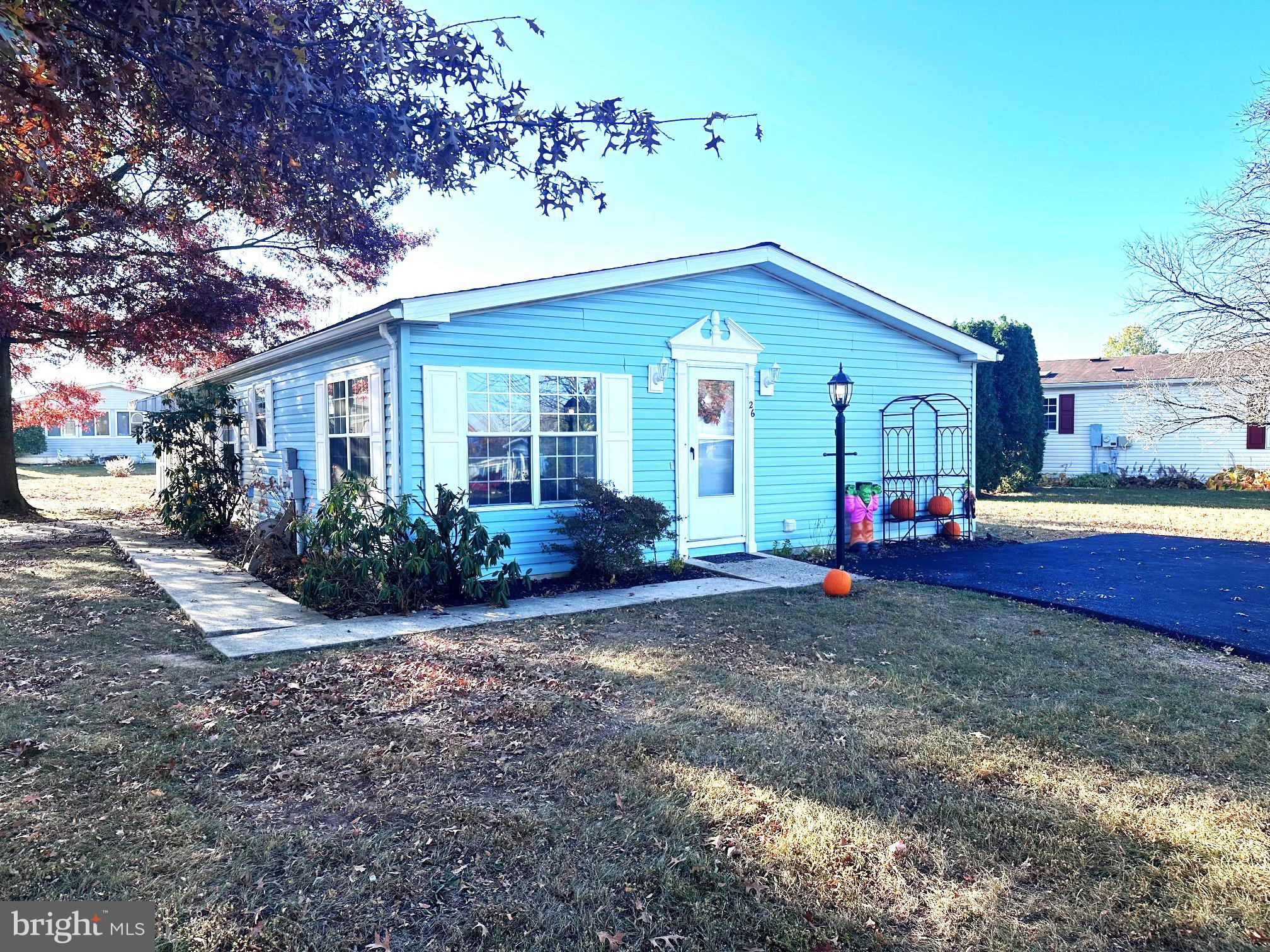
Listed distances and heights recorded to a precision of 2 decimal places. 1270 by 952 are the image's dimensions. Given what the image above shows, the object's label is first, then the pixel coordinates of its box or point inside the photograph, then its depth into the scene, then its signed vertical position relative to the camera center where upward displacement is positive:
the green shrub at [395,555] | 6.43 -0.79
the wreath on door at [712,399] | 8.88 +0.70
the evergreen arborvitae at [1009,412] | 18.81 +1.10
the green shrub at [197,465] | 11.74 +0.01
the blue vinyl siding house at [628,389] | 7.18 +0.78
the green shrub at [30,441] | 33.22 +1.15
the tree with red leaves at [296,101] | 3.75 +2.00
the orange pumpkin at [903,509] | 10.15 -0.69
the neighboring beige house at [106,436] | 35.34 +1.43
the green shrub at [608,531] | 7.45 -0.69
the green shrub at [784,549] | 9.35 -1.12
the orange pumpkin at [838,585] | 6.95 -1.15
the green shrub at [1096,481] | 21.80 -0.75
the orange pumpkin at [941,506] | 10.43 -0.67
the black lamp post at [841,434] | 7.74 +0.24
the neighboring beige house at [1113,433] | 21.06 +0.61
